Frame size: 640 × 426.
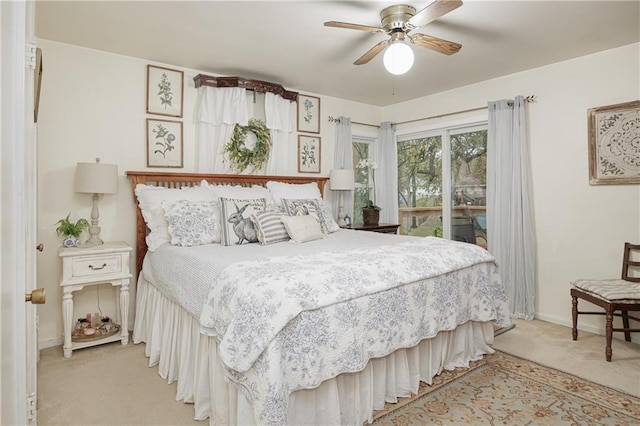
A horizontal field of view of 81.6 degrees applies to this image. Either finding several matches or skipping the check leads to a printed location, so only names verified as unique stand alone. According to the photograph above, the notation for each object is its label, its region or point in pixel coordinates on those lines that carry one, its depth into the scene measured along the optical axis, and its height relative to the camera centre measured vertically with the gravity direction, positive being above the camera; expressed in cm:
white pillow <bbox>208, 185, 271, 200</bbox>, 333 +21
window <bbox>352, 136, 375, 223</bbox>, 521 +54
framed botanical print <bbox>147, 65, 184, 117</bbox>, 347 +119
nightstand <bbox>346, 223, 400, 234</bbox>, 448 -16
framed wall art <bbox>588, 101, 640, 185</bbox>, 316 +62
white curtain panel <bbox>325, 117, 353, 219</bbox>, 484 +73
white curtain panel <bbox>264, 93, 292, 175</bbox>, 412 +97
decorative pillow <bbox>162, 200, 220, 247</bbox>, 280 -5
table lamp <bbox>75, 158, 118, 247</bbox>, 290 +28
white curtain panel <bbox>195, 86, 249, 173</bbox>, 371 +96
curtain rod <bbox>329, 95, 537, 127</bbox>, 378 +123
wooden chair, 270 -62
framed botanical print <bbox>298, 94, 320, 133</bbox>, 453 +126
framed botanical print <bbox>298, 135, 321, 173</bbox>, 454 +76
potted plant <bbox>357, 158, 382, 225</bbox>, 469 +11
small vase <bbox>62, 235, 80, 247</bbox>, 290 -20
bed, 161 -57
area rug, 204 -112
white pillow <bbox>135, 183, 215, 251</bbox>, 298 +11
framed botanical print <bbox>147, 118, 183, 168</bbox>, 348 +69
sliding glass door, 443 +41
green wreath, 386 +71
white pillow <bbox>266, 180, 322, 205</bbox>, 369 +25
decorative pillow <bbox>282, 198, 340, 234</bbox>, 338 +4
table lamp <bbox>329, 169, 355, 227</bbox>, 454 +43
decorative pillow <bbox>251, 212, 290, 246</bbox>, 293 -11
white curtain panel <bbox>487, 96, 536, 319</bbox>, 377 +13
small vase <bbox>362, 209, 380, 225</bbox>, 469 -2
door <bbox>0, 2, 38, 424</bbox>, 75 +0
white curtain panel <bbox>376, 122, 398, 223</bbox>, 521 +59
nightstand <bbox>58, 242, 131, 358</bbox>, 276 -46
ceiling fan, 234 +121
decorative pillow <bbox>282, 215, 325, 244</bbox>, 300 -11
